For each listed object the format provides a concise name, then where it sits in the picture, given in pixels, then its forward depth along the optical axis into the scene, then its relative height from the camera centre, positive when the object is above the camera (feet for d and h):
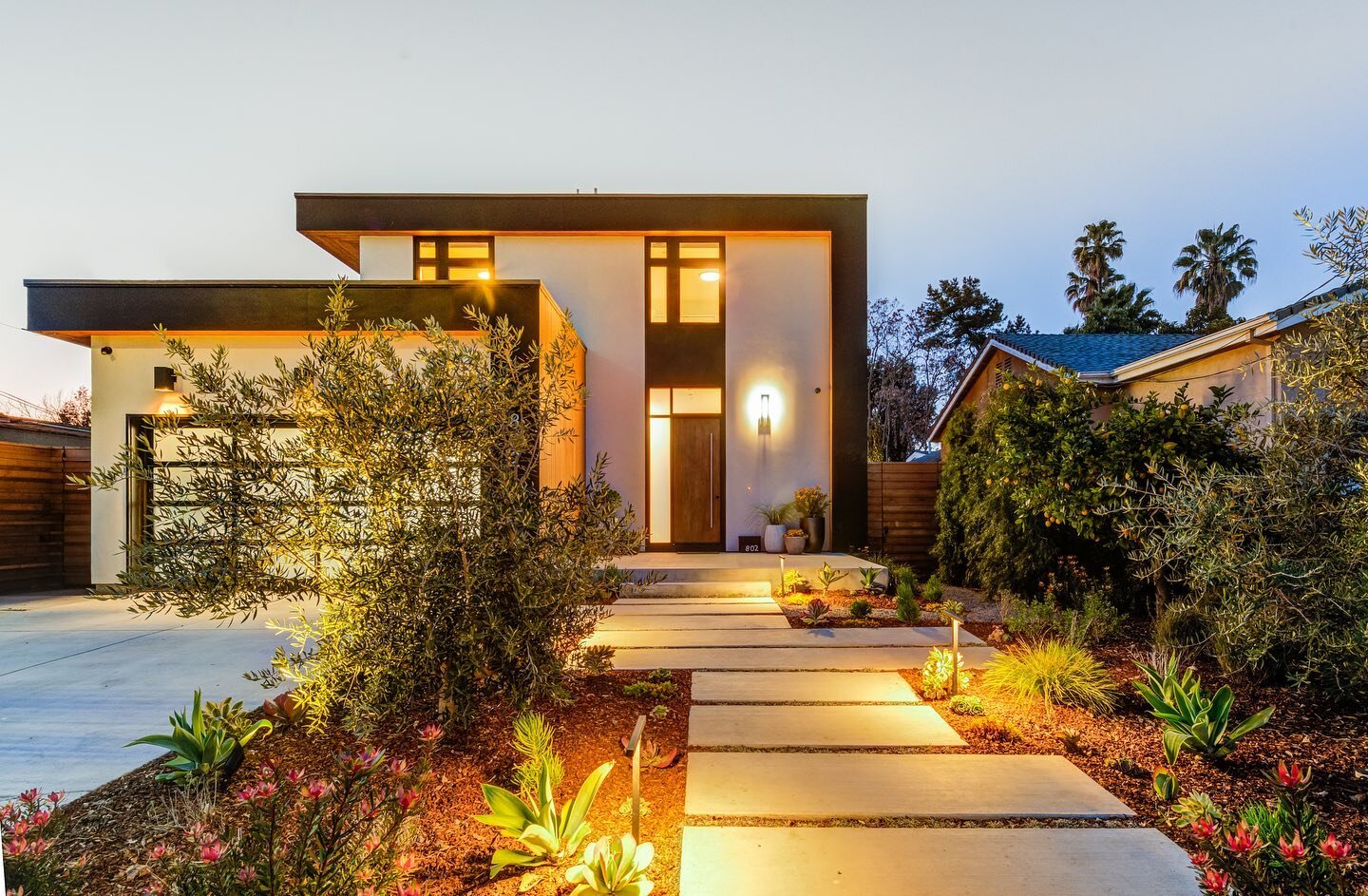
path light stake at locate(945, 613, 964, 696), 12.97 -4.31
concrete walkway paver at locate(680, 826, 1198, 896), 7.03 -4.90
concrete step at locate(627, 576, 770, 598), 26.63 -5.79
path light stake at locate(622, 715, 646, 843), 6.77 -3.49
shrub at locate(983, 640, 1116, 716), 12.66 -4.71
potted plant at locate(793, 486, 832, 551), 32.89 -3.13
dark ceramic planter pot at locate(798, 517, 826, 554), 32.83 -4.10
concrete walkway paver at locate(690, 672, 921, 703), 13.56 -5.33
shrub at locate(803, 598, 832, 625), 19.95 -5.06
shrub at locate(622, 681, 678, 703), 13.42 -5.11
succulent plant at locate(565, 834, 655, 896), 6.12 -4.15
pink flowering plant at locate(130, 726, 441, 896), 5.23 -3.52
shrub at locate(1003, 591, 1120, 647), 17.39 -4.78
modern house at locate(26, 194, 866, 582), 33.78 +7.45
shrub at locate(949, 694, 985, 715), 12.37 -5.01
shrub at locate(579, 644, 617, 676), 10.54 -3.49
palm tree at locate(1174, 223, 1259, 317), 77.82 +23.34
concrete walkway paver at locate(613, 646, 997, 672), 15.98 -5.44
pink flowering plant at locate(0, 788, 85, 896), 5.50 -3.69
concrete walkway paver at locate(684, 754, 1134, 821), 8.77 -5.04
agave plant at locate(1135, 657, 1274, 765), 9.93 -4.31
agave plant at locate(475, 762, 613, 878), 6.90 -4.17
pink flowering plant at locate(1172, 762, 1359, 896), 5.52 -3.83
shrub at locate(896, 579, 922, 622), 20.01 -4.97
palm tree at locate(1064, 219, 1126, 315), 84.74 +26.95
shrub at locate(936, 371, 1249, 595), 18.06 -0.24
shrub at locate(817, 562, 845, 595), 25.30 -5.05
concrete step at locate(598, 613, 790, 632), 20.65 -5.73
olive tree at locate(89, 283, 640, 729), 9.26 -1.21
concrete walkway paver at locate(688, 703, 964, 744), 11.26 -5.20
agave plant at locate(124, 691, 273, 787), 9.07 -4.38
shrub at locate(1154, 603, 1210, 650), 15.85 -4.51
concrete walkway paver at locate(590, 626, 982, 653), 18.30 -5.56
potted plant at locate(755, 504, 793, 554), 32.58 -3.67
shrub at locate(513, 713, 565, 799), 7.91 -4.02
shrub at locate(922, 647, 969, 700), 13.58 -4.85
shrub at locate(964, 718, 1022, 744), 11.36 -5.15
